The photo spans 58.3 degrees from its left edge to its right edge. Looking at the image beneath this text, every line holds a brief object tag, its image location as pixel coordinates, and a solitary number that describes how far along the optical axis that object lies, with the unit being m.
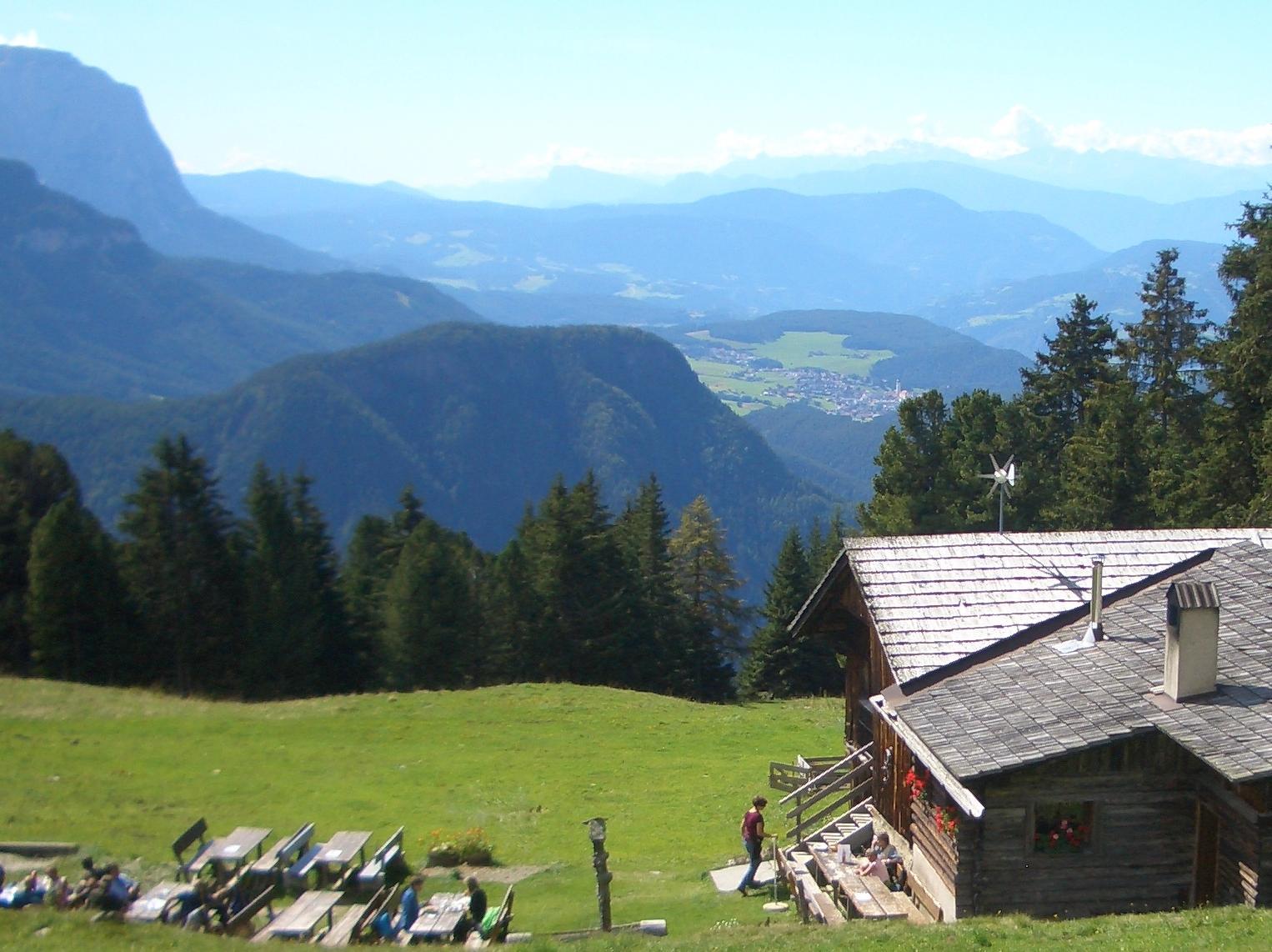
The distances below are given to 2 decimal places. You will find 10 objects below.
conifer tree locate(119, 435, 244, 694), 51.50
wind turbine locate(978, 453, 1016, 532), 24.00
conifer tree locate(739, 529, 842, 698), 58.81
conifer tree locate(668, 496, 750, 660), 61.28
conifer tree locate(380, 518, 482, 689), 52.56
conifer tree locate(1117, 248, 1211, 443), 56.44
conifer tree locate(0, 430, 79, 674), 48.94
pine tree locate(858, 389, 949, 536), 54.75
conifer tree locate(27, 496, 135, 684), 47.22
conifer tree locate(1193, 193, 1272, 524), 41.12
